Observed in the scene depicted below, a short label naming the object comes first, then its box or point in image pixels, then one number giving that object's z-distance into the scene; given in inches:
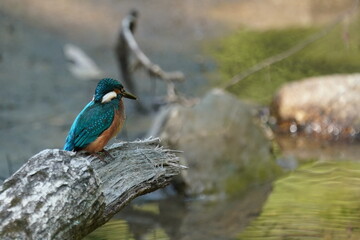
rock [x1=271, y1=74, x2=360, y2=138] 649.6
